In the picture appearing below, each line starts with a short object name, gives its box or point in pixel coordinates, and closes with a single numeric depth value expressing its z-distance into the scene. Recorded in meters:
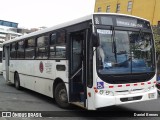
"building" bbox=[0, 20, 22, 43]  57.38
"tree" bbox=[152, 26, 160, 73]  15.34
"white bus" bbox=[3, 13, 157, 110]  5.03
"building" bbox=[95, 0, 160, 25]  24.32
